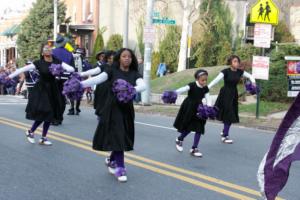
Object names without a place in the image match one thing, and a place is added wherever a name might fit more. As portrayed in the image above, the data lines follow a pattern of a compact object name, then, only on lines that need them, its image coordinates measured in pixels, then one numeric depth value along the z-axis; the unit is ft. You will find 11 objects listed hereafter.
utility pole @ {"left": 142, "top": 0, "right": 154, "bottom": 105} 60.95
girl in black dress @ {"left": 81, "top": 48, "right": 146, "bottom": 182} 21.93
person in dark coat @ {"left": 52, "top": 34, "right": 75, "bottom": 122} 41.91
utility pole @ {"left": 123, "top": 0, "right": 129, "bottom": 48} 66.80
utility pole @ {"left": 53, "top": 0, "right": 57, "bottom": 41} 102.17
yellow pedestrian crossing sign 46.68
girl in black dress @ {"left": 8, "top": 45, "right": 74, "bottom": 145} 29.81
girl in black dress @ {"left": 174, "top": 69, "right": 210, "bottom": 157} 29.07
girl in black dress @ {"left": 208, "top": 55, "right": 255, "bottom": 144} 34.65
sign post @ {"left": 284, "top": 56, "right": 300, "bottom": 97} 46.26
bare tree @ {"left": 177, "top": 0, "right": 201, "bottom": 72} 97.76
